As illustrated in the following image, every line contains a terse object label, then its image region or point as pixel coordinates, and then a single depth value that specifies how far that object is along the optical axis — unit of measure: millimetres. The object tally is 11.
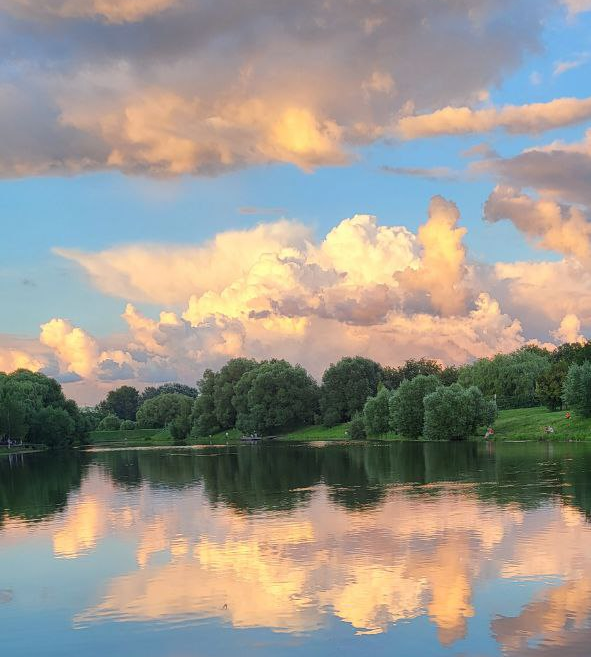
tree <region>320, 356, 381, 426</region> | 183250
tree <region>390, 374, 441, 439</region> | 137000
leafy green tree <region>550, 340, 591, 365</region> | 121812
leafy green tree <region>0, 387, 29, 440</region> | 154125
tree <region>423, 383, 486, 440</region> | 124375
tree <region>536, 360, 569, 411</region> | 126375
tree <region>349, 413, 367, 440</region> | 158250
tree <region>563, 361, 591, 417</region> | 105562
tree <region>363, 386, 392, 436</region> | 148625
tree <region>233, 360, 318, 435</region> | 188000
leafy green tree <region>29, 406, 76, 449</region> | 172375
